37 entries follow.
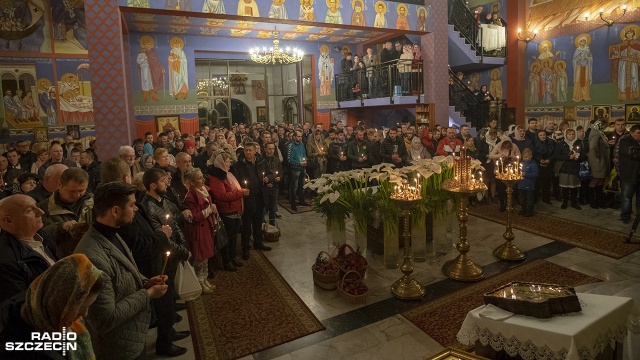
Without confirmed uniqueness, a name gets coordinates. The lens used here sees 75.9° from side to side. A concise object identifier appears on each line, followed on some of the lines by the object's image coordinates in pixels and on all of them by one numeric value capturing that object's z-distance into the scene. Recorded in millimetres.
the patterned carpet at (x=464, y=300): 4191
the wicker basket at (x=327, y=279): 5137
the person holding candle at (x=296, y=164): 9180
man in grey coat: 2350
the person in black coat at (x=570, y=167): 8586
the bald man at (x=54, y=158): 6523
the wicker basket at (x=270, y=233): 7215
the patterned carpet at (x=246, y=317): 4059
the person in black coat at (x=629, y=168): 7051
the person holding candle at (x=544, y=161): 8639
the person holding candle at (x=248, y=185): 6281
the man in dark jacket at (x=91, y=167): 6672
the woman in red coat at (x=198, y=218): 4941
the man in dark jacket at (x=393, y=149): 10047
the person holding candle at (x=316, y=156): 10547
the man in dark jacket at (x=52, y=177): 3959
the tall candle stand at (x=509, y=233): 5578
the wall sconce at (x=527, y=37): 14094
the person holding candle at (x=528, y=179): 8195
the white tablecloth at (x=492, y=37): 14734
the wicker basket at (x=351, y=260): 5137
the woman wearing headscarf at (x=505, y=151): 8055
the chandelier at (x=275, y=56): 13164
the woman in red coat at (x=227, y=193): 5631
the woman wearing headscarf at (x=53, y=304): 1705
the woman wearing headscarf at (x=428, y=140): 10445
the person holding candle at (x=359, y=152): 9945
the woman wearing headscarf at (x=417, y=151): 10016
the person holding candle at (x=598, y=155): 8328
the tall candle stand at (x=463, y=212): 5012
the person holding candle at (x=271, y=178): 6957
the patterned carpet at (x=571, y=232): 6312
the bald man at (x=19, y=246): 2205
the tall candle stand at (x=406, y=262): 4578
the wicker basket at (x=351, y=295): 4785
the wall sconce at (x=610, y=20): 11703
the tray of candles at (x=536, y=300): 2699
